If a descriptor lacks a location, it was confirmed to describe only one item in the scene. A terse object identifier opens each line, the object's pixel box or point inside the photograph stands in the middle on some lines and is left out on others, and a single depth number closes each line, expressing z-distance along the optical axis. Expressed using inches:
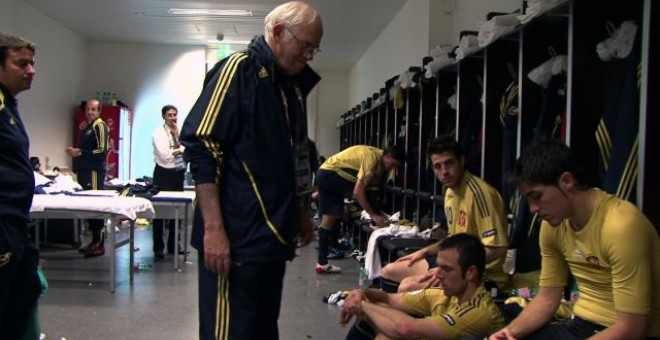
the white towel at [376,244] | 148.6
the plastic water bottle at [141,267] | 192.4
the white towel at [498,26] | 107.8
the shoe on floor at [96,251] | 215.6
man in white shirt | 221.8
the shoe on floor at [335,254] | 225.6
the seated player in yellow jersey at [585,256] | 56.9
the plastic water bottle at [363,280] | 174.6
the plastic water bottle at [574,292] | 84.6
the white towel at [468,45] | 127.0
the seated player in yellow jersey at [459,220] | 99.4
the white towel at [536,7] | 91.7
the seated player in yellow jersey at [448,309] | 75.3
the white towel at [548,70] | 101.0
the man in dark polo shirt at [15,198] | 72.6
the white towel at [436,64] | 145.7
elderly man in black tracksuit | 59.2
